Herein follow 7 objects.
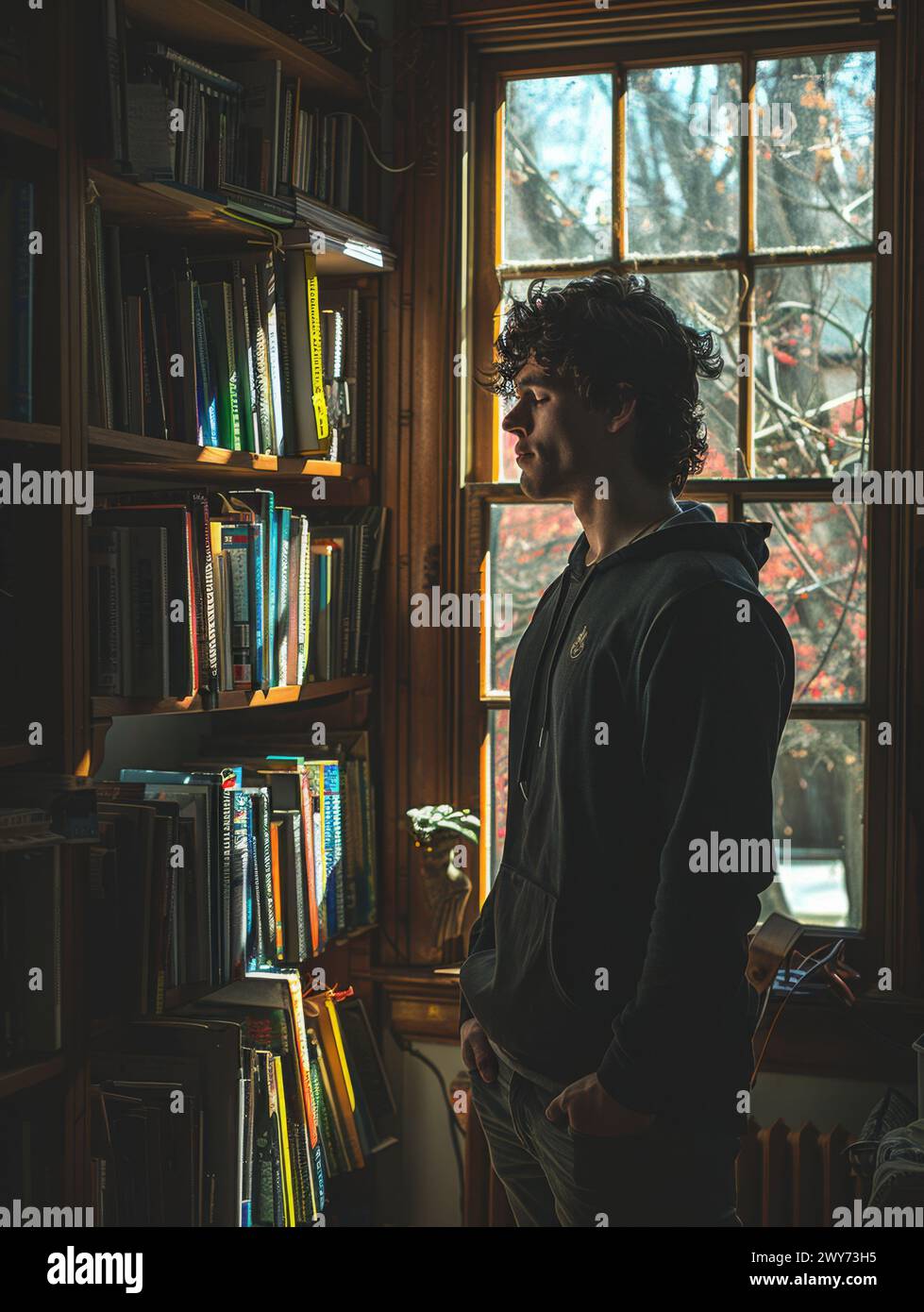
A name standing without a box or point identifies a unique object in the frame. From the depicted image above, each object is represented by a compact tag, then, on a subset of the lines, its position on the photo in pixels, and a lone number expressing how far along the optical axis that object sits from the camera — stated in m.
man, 1.32
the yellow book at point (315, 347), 2.22
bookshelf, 1.67
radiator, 2.18
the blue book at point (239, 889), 2.01
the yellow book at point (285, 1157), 2.12
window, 2.39
